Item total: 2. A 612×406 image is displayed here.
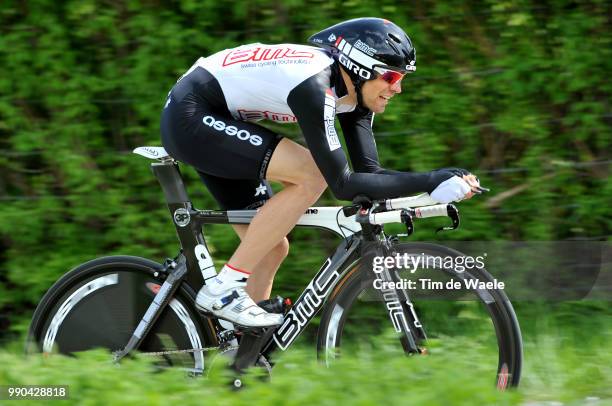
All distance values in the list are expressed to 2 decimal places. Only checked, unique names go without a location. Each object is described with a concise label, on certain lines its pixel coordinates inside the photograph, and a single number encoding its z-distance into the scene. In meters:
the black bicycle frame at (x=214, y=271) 9.71
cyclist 9.30
